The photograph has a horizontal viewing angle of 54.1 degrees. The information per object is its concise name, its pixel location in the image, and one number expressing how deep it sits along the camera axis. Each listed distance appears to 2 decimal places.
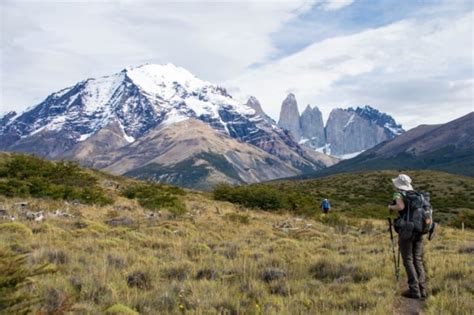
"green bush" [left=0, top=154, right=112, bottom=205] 23.52
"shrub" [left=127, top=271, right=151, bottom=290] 8.95
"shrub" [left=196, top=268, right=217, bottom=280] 9.74
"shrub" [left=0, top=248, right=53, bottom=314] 5.00
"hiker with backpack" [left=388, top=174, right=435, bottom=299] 8.50
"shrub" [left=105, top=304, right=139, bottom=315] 6.95
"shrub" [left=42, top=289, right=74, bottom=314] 6.99
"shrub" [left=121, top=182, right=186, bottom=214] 24.39
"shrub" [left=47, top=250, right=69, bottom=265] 10.19
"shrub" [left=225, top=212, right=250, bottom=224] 21.55
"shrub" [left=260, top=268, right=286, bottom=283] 9.66
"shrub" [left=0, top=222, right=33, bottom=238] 12.98
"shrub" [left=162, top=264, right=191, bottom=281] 9.73
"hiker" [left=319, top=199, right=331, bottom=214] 34.47
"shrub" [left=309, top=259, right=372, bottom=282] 9.80
